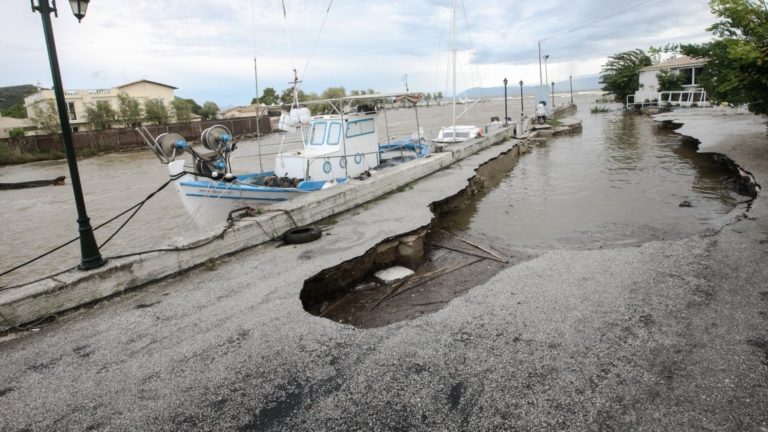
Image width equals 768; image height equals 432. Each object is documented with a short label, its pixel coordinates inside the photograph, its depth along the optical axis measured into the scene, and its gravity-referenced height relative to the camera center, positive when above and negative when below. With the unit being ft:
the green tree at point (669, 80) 130.31 +10.19
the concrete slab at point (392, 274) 20.97 -6.70
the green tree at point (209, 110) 340.18 +29.82
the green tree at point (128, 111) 214.12 +21.05
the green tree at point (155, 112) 231.30 +20.46
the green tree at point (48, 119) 187.83 +17.34
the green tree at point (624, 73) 159.33 +16.51
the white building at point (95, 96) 213.66 +31.10
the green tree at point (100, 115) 204.44 +18.87
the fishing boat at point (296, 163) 31.60 -2.16
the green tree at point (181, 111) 254.24 +21.80
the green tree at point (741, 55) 33.30 +4.35
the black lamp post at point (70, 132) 16.25 +1.00
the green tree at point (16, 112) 269.93 +30.37
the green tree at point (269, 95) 373.20 +40.83
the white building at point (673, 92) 121.49 +9.51
